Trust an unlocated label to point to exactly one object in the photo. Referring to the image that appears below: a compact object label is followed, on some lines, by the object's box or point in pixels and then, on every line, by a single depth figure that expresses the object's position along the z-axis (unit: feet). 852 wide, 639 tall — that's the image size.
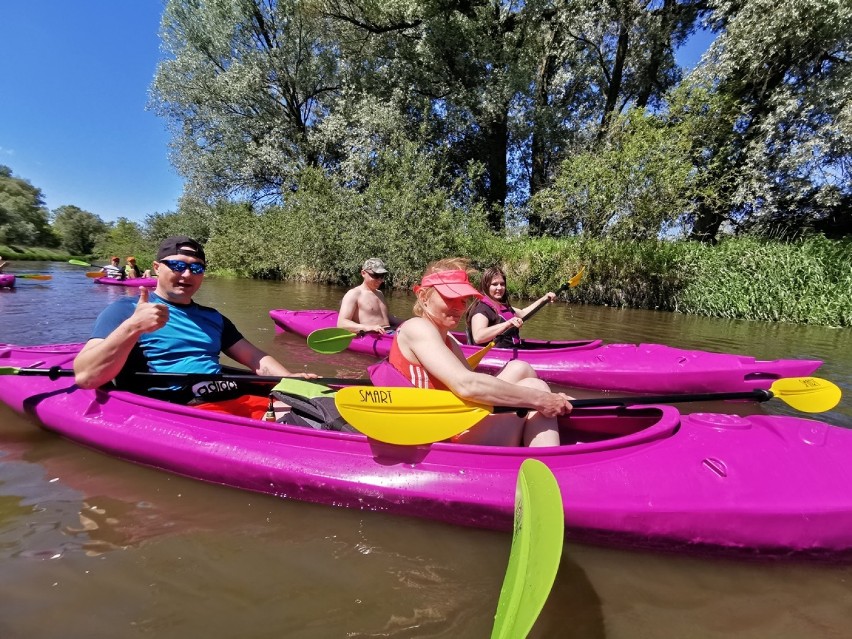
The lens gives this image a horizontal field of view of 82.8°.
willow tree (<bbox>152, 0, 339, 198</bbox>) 58.75
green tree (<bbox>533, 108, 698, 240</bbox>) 39.06
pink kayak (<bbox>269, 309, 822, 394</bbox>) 15.28
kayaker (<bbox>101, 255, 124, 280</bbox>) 43.65
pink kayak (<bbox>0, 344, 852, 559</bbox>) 6.91
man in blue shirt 8.56
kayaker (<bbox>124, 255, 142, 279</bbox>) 42.71
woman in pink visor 7.63
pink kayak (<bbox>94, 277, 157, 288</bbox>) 39.18
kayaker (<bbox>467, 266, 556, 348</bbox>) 15.55
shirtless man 19.25
